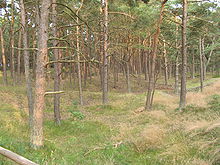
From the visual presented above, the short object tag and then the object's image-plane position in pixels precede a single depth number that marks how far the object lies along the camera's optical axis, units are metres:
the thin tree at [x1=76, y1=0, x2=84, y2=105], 17.33
